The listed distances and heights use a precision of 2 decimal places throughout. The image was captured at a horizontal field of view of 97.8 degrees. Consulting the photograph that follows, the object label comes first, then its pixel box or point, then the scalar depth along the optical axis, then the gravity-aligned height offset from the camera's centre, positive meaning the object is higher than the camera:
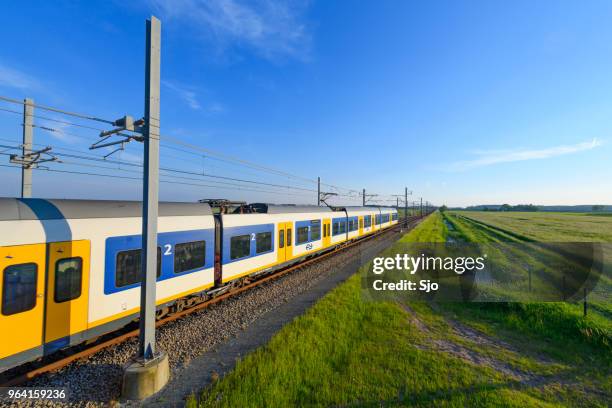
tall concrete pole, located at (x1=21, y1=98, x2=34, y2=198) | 9.73 +2.81
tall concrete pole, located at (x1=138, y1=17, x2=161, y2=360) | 5.18 +0.30
